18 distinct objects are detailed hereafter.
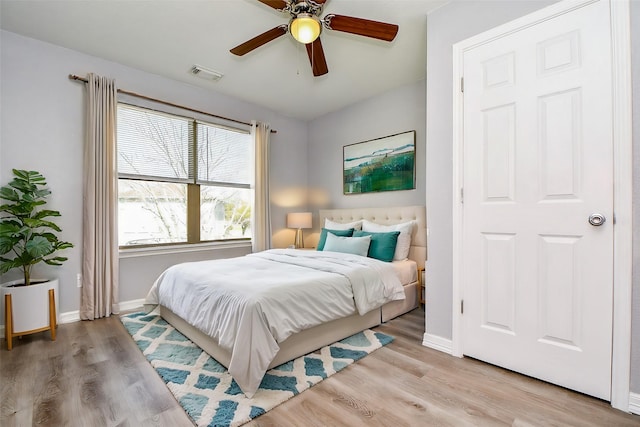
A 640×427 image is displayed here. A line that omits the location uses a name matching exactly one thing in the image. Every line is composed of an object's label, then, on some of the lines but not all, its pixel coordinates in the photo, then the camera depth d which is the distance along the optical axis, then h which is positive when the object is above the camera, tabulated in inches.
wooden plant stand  90.9 -35.3
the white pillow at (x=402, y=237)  132.3 -12.0
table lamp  179.8 -5.2
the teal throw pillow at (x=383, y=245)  127.0 -15.3
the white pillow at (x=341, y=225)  155.3 -7.6
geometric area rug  61.6 -41.5
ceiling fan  75.5 +51.1
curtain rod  117.5 +52.6
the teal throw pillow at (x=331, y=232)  148.1 -11.5
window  134.3 +16.9
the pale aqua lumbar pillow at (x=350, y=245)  129.7 -15.3
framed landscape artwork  150.5 +25.8
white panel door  64.7 +2.1
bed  67.8 -31.7
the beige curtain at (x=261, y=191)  169.3 +12.3
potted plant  93.5 -12.5
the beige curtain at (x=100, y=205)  117.2 +3.4
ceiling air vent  132.2 +64.9
